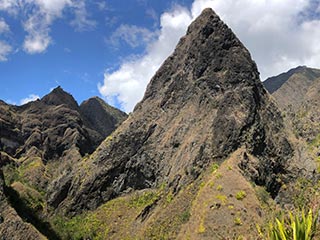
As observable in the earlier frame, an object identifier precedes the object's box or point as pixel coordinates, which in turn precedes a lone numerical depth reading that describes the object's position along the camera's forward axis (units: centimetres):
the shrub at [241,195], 3748
